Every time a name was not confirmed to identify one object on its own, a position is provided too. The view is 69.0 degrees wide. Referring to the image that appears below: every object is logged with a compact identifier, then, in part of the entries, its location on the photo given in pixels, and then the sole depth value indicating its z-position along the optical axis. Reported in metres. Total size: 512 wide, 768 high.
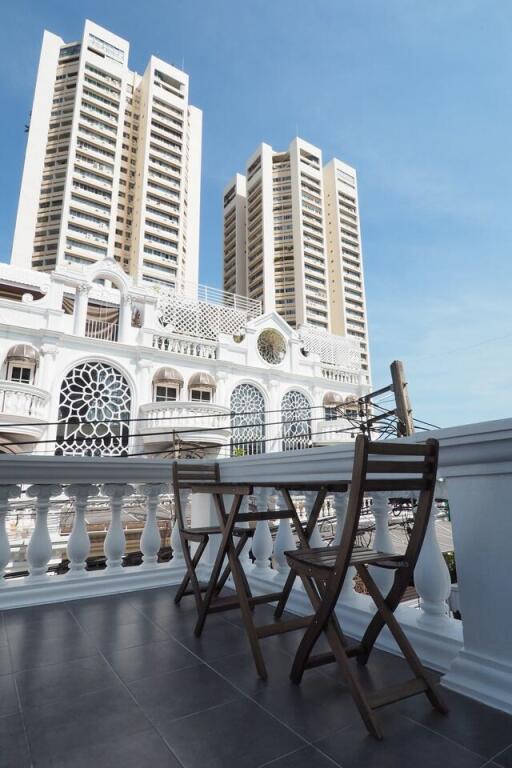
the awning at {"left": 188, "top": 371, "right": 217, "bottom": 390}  15.93
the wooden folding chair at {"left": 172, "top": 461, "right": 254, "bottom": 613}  2.18
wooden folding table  1.57
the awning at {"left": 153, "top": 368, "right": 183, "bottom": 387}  15.16
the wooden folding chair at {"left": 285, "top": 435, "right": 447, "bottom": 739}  1.16
